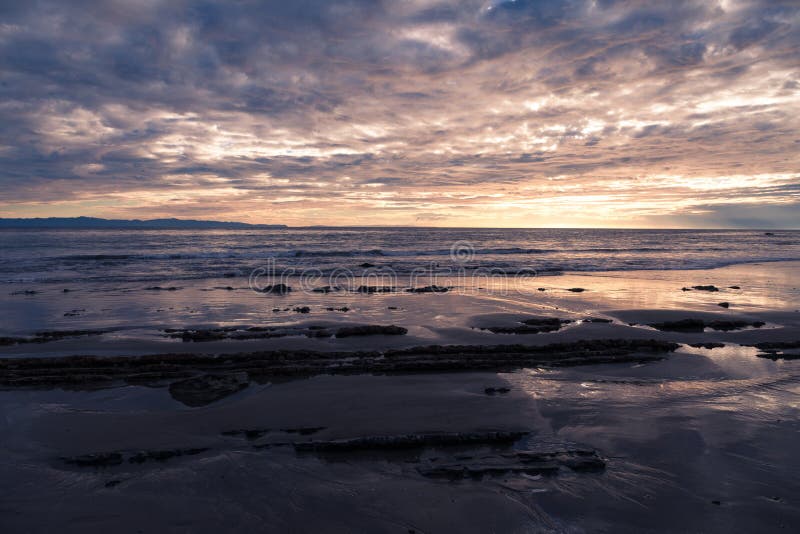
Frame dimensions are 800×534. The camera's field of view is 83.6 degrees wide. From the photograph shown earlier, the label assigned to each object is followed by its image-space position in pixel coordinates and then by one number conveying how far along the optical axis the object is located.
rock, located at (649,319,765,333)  12.38
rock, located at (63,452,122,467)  5.33
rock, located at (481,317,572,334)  12.14
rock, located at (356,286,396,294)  19.82
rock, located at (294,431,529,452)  5.70
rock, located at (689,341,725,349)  10.38
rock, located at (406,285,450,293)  19.69
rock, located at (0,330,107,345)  10.84
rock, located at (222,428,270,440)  6.04
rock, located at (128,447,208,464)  5.41
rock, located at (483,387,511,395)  7.61
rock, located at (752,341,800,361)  9.61
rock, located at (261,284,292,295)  19.07
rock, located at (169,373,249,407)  7.33
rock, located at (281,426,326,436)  6.16
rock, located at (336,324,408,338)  11.69
